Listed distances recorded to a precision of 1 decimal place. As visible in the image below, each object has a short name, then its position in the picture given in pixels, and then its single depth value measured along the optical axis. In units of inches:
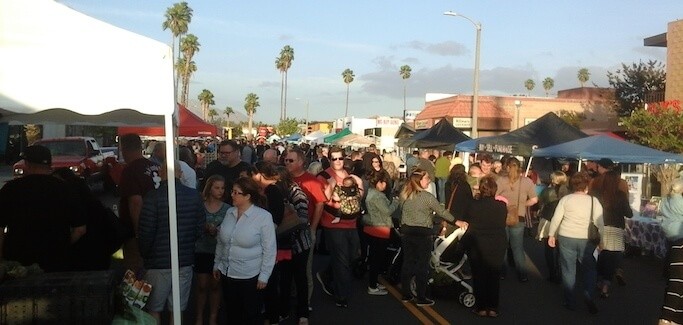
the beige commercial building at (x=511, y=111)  1723.7
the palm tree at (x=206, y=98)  4402.1
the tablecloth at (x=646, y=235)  513.7
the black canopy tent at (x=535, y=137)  712.4
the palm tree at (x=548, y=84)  4139.5
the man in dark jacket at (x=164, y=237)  245.1
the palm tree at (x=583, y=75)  3961.6
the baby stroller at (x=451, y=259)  363.6
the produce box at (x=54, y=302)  175.9
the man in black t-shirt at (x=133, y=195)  264.4
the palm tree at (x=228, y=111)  6186.0
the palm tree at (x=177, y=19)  2751.0
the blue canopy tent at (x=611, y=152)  585.3
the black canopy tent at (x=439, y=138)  956.6
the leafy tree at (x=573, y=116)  1667.1
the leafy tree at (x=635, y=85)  1516.2
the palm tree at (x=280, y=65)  4131.4
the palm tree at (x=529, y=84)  4355.6
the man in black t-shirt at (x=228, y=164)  370.0
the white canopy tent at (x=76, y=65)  201.6
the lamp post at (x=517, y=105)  1628.9
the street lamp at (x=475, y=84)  1119.6
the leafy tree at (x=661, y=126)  1153.4
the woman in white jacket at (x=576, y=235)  350.6
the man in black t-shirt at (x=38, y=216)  212.2
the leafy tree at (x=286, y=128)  4190.5
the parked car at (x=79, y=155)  876.6
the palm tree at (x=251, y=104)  4968.0
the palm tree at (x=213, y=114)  5355.3
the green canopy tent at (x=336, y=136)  1533.1
